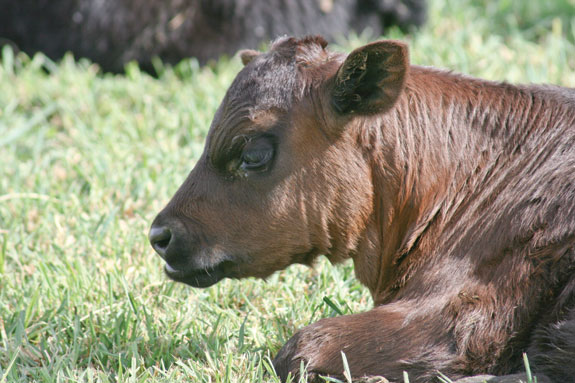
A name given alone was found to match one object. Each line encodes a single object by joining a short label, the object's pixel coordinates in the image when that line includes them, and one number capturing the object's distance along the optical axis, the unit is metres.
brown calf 6.76
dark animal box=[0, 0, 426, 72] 16.16
